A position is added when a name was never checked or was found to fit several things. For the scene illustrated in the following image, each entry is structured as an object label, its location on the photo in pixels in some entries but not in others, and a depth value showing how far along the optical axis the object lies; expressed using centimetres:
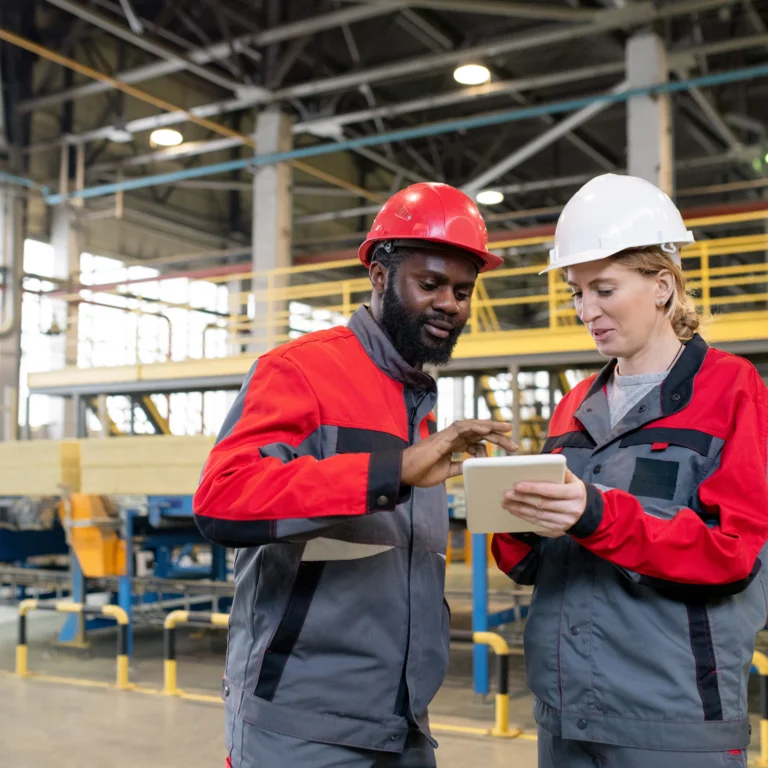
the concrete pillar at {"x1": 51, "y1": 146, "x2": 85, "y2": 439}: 1930
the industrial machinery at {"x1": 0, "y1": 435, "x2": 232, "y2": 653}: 884
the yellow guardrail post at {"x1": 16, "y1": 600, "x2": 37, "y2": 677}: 823
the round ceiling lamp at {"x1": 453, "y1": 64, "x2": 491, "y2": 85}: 1452
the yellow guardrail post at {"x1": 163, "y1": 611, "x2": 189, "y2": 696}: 749
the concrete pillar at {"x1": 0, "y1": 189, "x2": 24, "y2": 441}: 1753
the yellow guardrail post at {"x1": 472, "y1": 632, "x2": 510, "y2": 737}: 641
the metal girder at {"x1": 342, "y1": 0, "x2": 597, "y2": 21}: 1242
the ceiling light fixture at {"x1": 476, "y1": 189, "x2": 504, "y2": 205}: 1891
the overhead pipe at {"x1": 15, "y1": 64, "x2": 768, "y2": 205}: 1217
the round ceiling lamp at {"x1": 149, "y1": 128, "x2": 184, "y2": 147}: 1683
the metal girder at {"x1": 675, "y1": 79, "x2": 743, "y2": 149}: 1491
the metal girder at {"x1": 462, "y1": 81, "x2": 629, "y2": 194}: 1386
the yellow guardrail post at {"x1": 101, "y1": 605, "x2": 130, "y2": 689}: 797
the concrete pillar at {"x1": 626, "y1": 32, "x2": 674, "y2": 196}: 1256
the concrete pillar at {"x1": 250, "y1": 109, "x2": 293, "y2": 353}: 1612
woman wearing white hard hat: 197
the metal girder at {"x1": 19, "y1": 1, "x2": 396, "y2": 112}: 1441
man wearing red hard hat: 192
